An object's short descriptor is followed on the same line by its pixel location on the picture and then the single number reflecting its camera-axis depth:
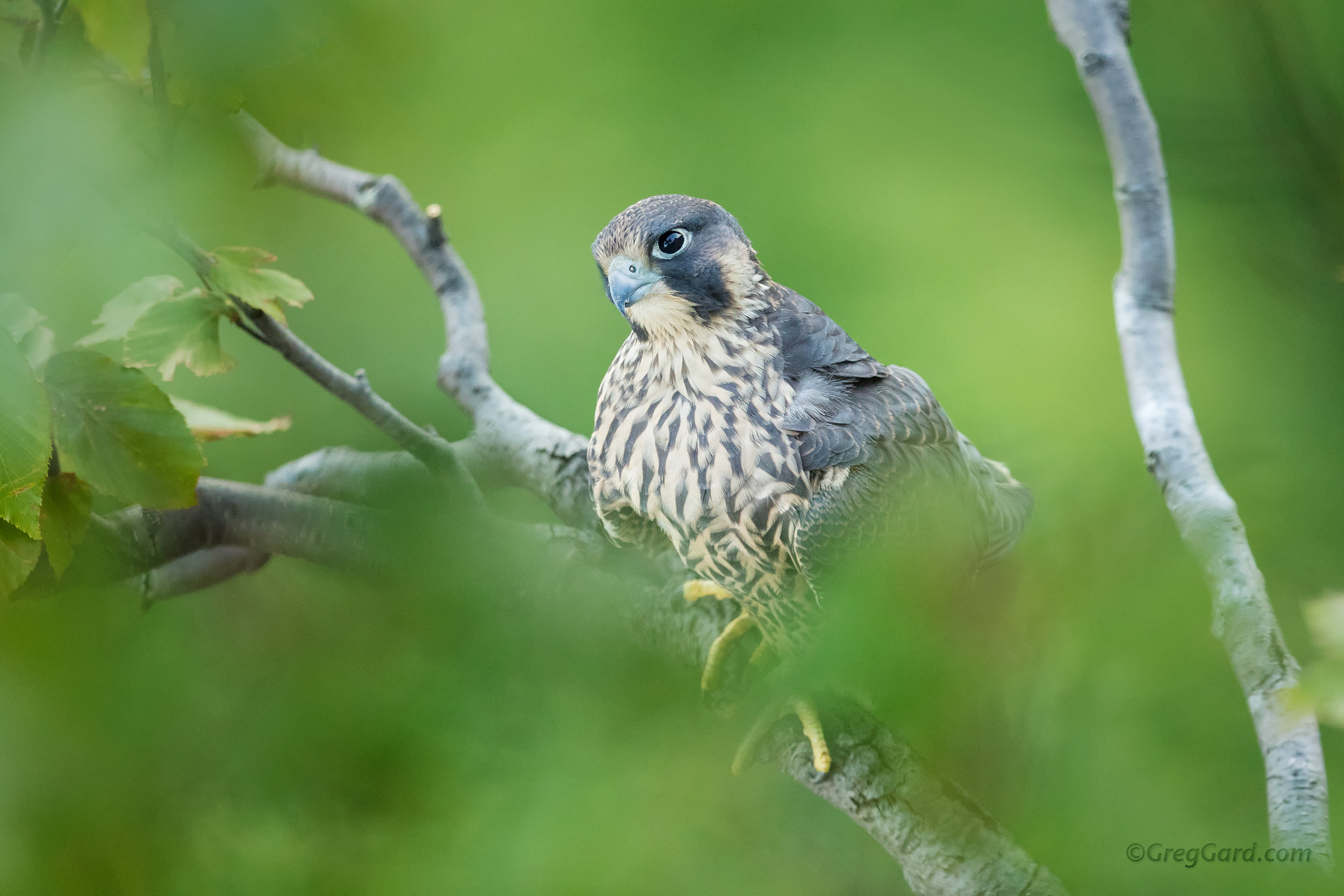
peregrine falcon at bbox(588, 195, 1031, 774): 7.33
